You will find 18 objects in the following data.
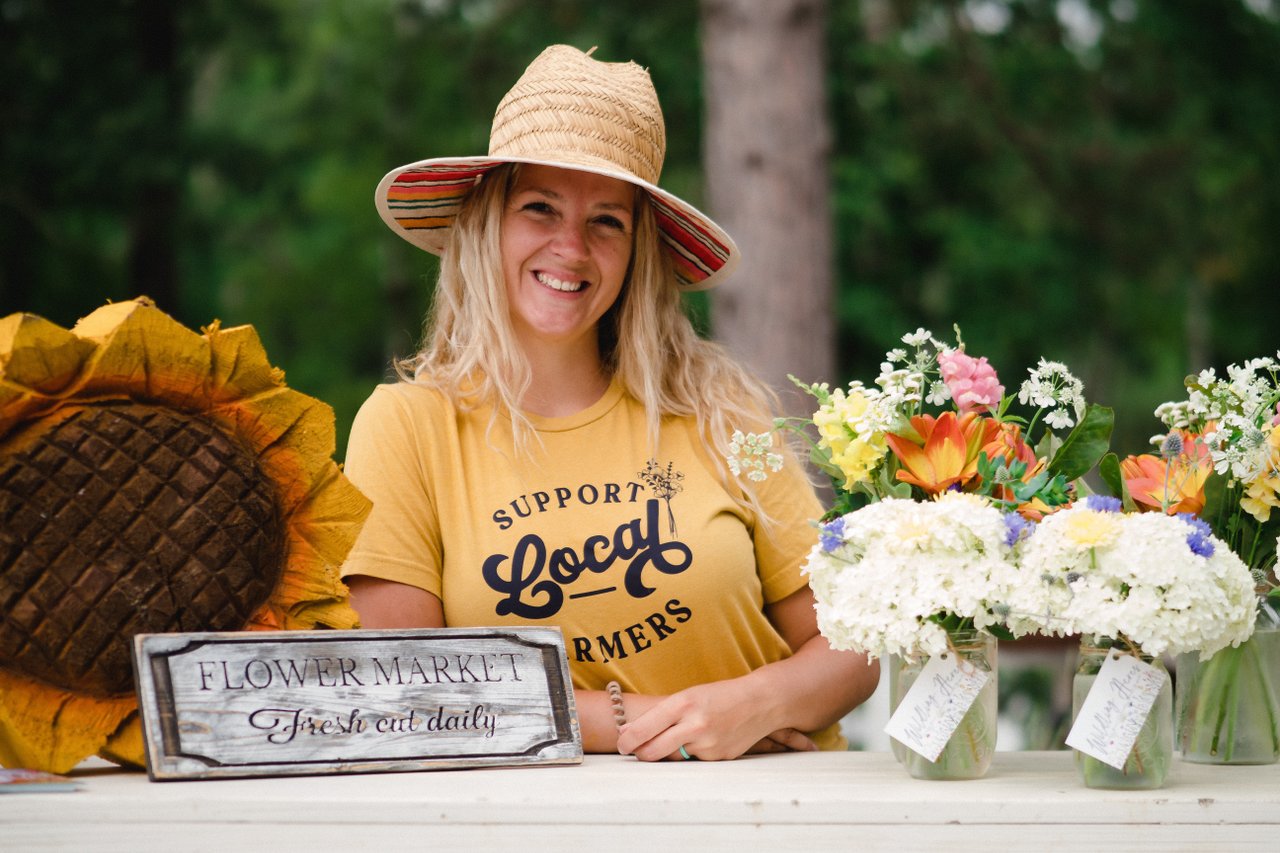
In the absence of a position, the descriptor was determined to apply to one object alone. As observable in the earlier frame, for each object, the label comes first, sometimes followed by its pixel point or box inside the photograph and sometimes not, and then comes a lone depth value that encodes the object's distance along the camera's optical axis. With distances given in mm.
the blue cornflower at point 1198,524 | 2245
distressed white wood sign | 2196
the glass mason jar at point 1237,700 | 2376
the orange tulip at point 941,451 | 2294
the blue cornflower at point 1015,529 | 2239
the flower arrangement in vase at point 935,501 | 2218
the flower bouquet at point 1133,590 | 2199
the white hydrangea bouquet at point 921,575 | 2210
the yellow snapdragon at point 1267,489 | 2329
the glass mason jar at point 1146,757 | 2252
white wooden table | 2142
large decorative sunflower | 2196
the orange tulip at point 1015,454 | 2309
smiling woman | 2492
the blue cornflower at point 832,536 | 2262
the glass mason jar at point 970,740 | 2284
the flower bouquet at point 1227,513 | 2344
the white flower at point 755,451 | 2336
